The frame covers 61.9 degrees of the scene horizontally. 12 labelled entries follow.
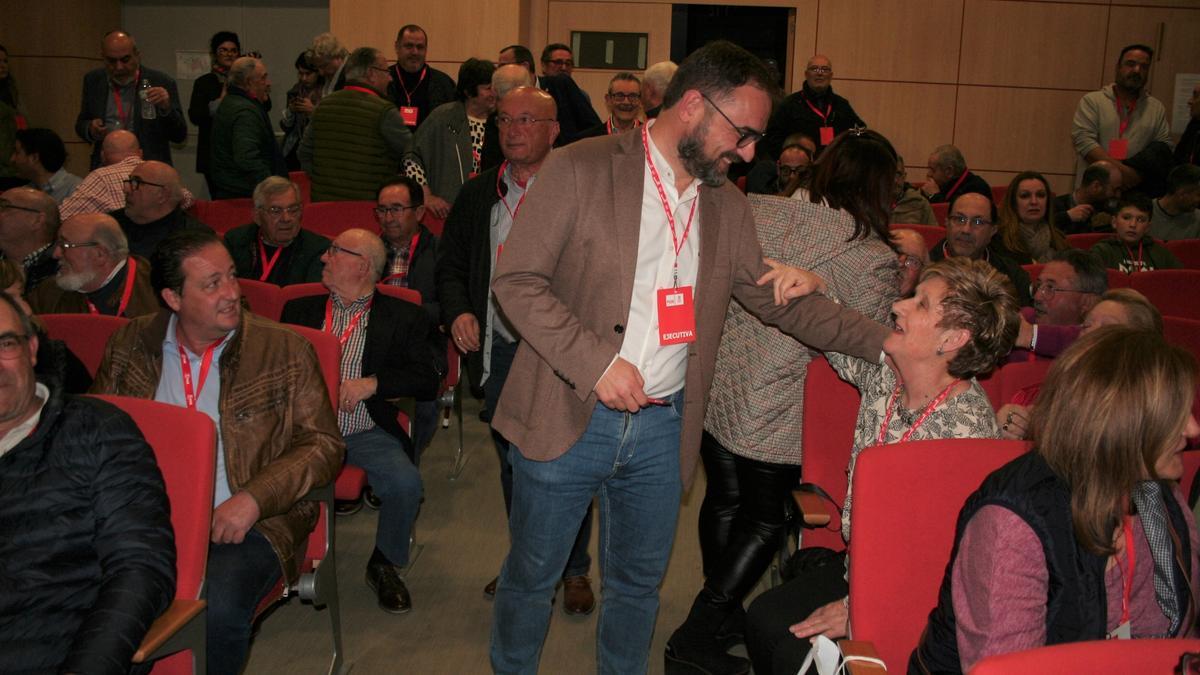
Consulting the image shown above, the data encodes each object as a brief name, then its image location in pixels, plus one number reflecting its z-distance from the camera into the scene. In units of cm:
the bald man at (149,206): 448
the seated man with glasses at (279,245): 440
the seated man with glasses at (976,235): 440
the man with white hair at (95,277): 354
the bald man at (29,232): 411
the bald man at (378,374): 335
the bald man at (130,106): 670
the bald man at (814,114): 780
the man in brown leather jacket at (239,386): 255
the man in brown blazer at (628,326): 205
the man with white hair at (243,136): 606
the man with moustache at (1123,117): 794
